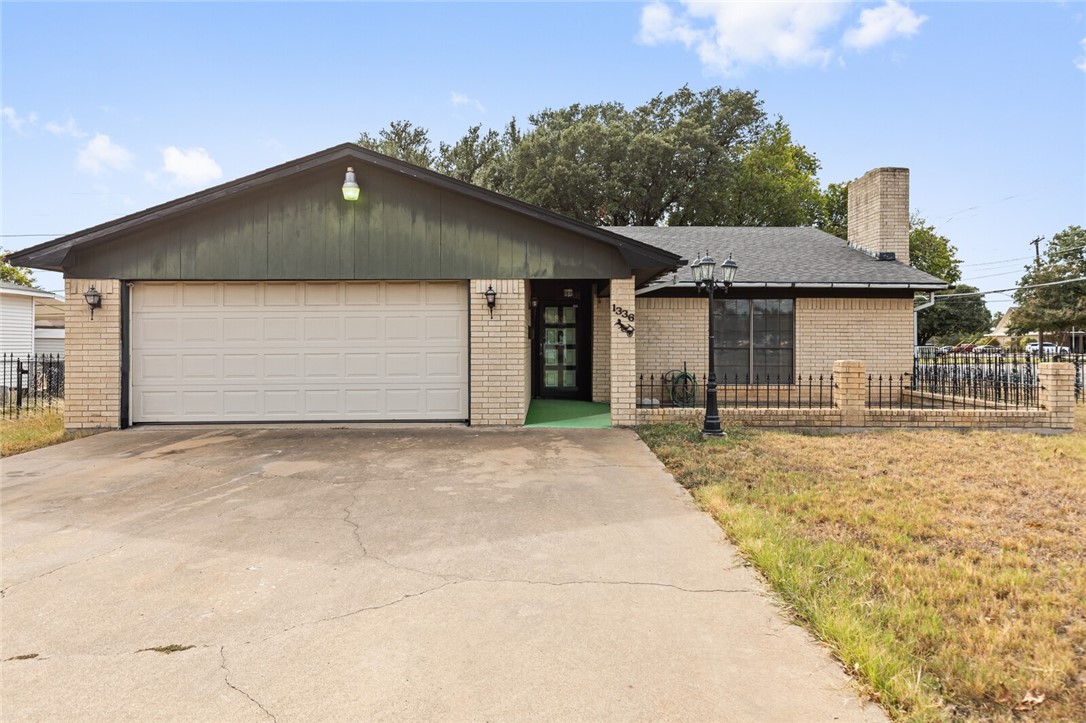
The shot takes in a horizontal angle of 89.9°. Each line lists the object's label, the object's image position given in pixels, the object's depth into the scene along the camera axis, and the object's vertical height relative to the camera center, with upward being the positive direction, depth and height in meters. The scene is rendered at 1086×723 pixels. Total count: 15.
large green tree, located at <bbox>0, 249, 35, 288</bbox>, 35.53 +5.62
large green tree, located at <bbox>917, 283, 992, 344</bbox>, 38.25 +3.01
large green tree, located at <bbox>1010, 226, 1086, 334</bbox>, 32.62 +3.96
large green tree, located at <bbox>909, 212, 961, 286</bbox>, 31.31 +6.29
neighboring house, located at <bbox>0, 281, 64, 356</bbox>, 18.95 +1.46
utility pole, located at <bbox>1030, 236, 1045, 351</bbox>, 49.06 +10.33
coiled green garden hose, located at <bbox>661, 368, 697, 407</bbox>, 11.60 -0.64
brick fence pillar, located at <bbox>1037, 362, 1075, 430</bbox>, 9.07 -0.64
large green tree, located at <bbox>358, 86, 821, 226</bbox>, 28.70 +10.91
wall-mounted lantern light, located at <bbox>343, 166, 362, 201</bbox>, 8.44 +2.64
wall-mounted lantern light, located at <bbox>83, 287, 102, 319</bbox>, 8.84 +0.98
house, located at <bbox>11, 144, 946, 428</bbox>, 8.95 +1.05
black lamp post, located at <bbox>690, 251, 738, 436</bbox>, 8.17 +1.14
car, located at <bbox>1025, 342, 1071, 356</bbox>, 42.28 +0.93
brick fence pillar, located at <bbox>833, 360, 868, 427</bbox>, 9.16 -0.58
